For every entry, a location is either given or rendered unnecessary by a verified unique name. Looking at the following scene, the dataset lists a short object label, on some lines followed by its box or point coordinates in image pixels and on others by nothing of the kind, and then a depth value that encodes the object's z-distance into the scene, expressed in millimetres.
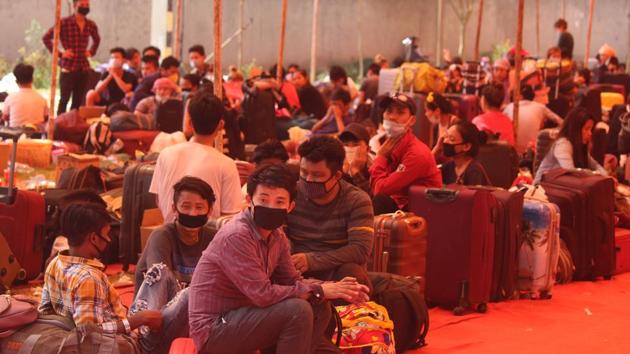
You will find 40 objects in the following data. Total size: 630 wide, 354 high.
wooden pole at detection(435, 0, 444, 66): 29187
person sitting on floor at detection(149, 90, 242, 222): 9231
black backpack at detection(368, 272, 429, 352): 8619
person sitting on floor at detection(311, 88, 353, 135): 17437
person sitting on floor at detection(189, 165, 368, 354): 6784
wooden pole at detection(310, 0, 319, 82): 23808
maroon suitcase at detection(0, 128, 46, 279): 10240
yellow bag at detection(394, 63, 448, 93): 19840
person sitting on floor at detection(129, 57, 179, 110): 19470
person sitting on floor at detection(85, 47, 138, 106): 20843
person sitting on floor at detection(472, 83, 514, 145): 15625
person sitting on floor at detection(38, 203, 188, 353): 6936
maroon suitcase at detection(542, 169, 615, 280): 11540
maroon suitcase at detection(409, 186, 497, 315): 9887
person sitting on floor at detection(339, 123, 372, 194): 11540
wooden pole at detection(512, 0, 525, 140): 15897
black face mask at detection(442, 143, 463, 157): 11044
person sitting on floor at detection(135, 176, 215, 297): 7897
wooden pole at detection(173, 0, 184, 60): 21486
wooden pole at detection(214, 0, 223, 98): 11772
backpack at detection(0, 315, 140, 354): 6806
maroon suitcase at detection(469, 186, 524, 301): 10240
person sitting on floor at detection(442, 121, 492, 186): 10984
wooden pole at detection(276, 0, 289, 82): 18363
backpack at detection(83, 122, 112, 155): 16798
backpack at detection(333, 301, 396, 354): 7820
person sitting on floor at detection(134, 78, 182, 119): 17911
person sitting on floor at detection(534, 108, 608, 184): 12503
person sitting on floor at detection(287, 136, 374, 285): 8289
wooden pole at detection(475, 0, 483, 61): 23151
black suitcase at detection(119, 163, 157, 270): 11017
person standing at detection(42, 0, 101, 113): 20204
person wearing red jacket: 10449
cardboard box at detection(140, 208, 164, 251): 10493
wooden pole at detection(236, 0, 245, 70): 27655
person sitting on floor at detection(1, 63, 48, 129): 17272
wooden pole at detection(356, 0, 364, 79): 33942
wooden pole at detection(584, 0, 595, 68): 25770
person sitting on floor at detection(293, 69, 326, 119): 20402
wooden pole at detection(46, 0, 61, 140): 15828
